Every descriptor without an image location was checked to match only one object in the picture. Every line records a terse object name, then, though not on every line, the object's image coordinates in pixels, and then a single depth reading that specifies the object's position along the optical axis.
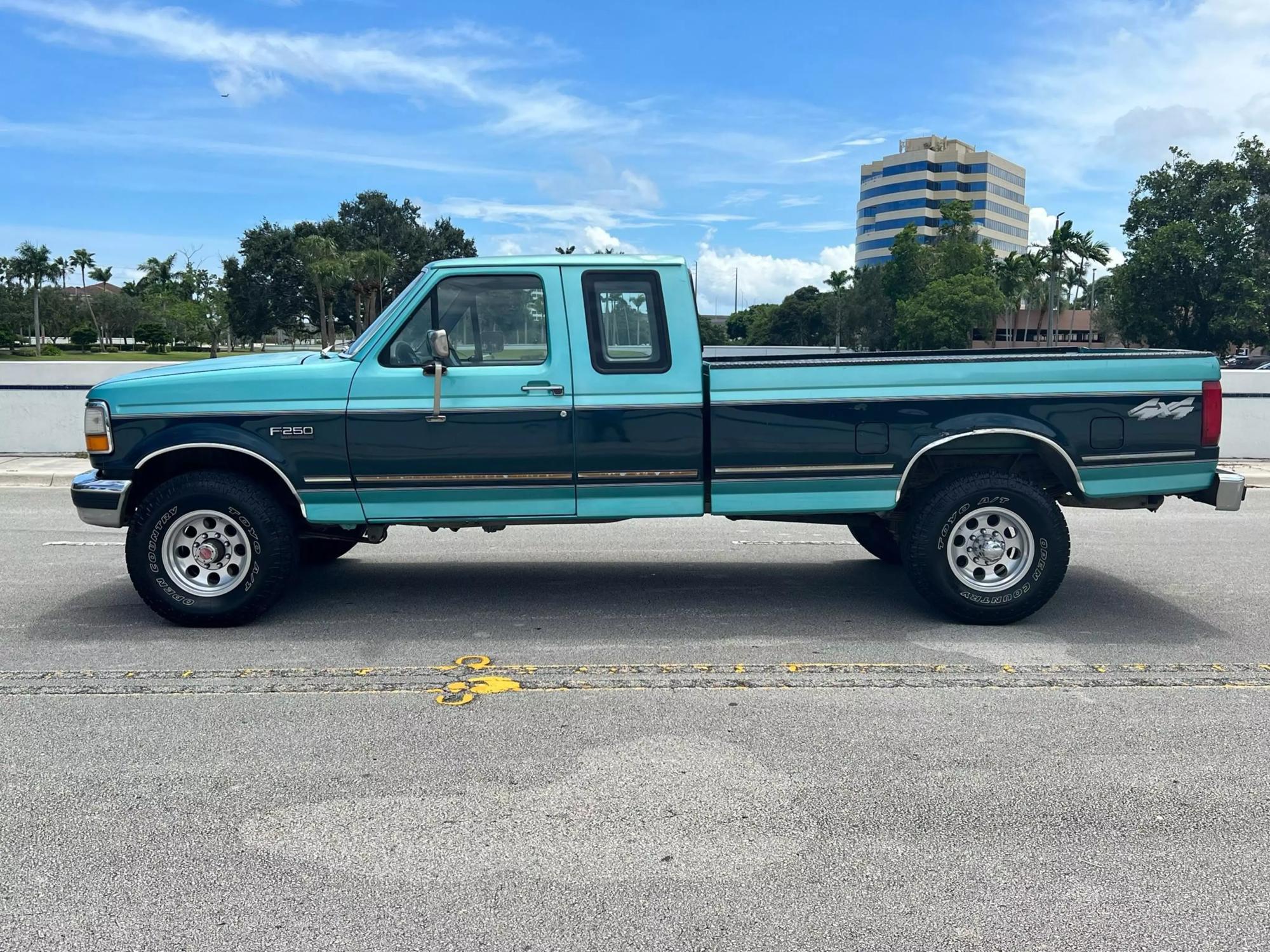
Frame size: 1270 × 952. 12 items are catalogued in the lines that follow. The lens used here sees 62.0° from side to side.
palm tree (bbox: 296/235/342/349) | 67.44
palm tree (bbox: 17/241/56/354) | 93.38
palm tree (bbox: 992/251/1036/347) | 93.94
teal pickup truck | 5.83
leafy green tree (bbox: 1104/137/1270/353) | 51.97
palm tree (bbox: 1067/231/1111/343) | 84.94
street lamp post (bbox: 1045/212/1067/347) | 83.50
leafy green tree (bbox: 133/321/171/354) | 95.38
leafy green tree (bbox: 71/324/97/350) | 96.50
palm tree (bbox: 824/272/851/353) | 106.00
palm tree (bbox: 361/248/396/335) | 69.75
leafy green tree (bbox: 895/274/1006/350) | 78.75
